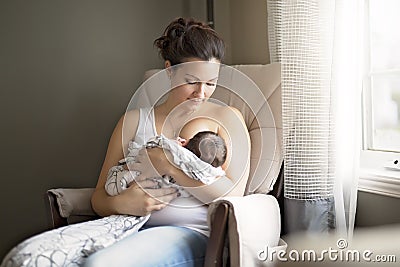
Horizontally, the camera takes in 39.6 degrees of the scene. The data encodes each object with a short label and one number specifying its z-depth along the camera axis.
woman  1.58
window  1.93
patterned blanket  1.41
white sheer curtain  1.74
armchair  1.84
